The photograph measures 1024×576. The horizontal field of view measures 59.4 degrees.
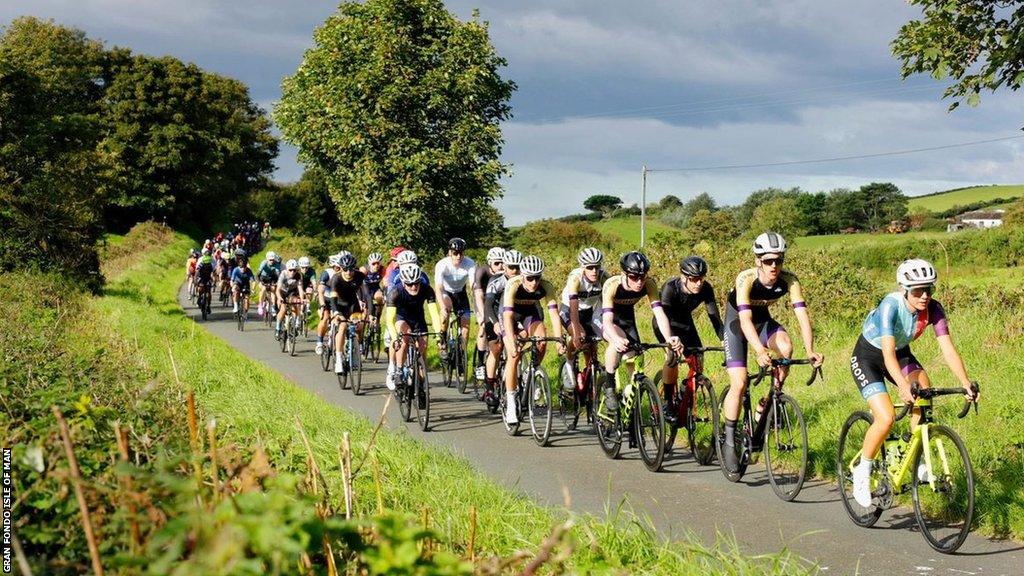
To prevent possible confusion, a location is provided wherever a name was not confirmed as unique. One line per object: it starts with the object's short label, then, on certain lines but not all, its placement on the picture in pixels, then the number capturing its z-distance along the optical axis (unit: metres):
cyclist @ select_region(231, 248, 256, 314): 24.11
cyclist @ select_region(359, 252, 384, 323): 15.53
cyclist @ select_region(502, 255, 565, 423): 10.47
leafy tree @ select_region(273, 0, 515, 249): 28.66
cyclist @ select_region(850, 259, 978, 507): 6.61
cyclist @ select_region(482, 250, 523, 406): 11.92
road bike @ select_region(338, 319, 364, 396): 14.25
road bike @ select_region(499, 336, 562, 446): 10.38
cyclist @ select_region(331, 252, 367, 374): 15.06
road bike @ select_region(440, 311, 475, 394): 14.24
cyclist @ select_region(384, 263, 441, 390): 11.77
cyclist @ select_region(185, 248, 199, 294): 29.64
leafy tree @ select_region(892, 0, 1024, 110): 12.37
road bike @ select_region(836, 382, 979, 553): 6.45
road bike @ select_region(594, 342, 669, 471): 8.82
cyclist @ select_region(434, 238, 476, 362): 13.77
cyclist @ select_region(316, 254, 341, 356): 16.44
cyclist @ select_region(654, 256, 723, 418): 9.06
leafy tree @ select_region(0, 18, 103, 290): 23.86
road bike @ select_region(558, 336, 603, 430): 10.41
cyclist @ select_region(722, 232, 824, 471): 7.95
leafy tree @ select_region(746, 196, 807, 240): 64.25
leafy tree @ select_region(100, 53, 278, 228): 62.75
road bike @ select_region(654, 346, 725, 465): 9.02
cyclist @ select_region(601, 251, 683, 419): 9.16
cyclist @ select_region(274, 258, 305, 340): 19.66
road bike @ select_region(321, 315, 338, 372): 16.62
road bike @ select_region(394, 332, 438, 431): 11.27
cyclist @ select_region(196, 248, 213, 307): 25.38
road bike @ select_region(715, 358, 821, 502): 7.80
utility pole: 66.26
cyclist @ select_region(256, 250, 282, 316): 22.45
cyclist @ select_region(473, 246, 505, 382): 12.45
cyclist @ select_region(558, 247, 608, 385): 10.02
